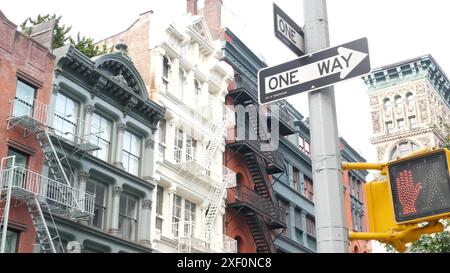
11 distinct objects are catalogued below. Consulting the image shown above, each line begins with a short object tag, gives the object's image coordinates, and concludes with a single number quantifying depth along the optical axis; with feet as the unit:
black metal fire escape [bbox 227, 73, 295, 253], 125.08
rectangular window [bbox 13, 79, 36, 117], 86.42
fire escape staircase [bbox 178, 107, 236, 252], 112.47
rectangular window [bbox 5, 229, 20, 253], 79.28
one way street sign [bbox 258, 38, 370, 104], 23.88
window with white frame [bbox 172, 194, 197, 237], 107.86
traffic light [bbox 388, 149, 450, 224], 20.58
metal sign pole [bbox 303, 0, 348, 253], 21.65
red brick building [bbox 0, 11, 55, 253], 80.53
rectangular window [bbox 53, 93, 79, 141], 91.50
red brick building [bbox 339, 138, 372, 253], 176.13
